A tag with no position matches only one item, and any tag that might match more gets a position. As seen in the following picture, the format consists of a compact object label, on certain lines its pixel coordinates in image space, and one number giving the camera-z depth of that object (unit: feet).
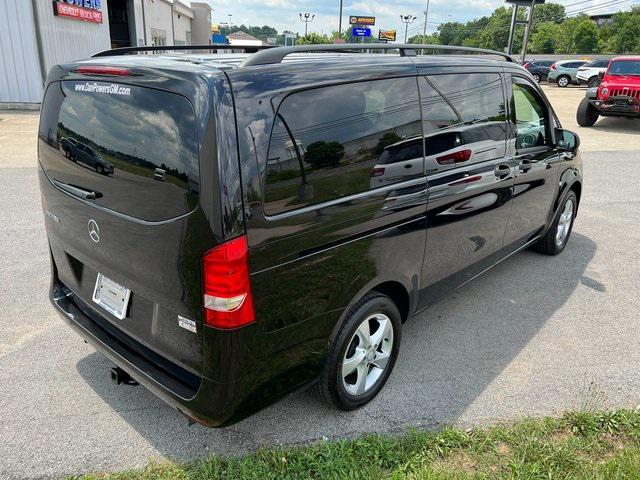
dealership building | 49.49
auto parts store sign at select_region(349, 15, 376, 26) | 216.17
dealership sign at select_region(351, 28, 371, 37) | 181.94
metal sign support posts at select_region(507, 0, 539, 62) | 69.46
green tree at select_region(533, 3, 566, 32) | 369.46
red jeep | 46.11
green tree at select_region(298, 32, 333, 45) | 200.50
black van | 6.90
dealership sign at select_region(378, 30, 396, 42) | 206.08
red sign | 52.90
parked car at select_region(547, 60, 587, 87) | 107.86
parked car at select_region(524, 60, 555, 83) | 123.85
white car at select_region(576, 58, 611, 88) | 97.12
